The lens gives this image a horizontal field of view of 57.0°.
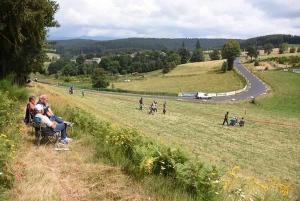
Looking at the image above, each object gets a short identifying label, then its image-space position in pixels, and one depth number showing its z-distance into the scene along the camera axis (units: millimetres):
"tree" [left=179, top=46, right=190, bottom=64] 176500
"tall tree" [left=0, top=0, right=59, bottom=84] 17547
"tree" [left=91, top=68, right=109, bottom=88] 87875
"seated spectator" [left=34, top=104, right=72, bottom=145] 8781
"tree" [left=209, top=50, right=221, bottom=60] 171125
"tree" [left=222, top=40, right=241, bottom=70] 96869
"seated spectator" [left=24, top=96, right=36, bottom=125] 10844
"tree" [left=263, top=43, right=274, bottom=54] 167100
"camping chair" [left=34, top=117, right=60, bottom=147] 8678
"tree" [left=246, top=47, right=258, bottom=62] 124312
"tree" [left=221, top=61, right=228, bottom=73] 99288
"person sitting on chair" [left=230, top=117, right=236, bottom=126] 29592
